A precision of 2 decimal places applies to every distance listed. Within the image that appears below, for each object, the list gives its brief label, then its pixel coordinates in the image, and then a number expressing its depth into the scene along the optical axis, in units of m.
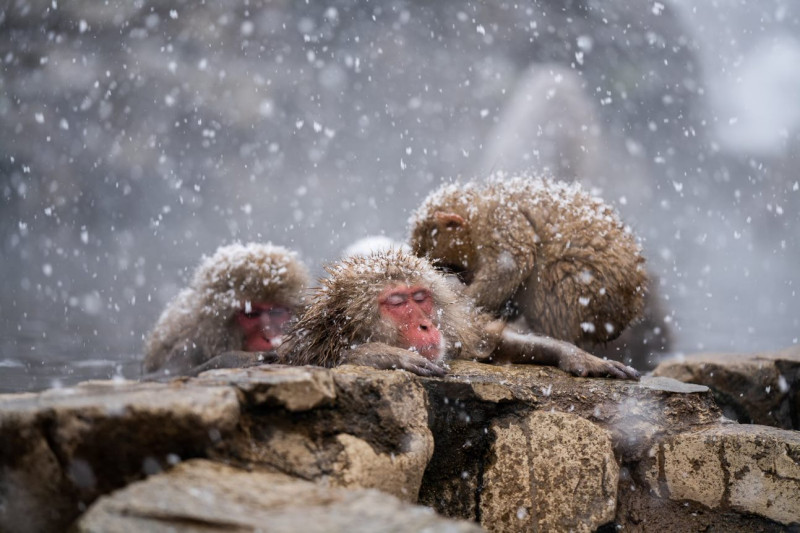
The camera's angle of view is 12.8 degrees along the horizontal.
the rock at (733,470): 4.60
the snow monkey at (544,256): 5.00
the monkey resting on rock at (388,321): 4.74
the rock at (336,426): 4.41
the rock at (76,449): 4.33
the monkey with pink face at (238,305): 5.20
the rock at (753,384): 5.25
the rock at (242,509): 3.62
